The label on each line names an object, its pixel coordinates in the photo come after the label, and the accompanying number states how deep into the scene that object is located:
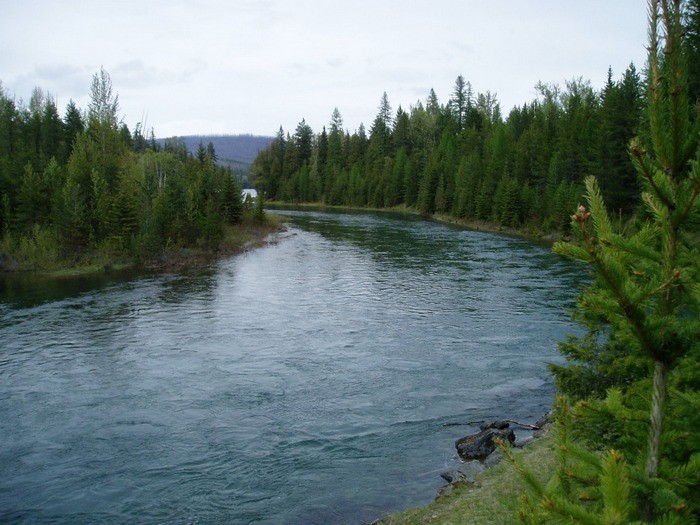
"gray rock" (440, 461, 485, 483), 12.29
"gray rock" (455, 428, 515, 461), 13.59
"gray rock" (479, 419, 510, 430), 14.95
